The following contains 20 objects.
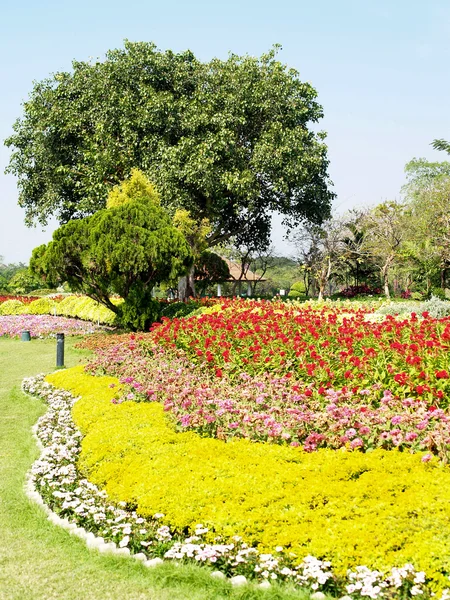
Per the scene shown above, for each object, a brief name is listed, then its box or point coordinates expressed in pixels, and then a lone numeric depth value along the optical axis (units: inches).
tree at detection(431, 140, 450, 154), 919.1
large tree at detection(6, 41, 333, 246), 971.9
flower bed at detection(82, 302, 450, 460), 213.2
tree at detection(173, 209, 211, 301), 959.6
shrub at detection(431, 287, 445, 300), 1284.0
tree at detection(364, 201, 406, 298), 1321.4
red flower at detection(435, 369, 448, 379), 265.0
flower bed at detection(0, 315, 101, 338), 810.8
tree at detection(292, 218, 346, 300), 1396.4
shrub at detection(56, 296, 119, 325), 930.1
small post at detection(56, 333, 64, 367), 518.6
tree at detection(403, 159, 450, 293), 1127.6
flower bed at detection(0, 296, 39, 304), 1256.5
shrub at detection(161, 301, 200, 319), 786.2
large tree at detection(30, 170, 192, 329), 669.3
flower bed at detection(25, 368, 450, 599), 143.8
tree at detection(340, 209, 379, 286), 1407.5
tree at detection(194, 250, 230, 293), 1307.8
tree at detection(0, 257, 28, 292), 1803.9
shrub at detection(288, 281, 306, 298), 1760.6
